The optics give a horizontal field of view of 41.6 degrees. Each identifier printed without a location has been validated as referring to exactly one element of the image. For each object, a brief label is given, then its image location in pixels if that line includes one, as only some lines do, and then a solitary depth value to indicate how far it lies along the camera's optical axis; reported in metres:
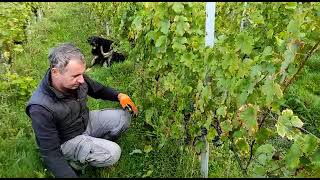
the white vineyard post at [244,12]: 3.31
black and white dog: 6.17
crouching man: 2.96
